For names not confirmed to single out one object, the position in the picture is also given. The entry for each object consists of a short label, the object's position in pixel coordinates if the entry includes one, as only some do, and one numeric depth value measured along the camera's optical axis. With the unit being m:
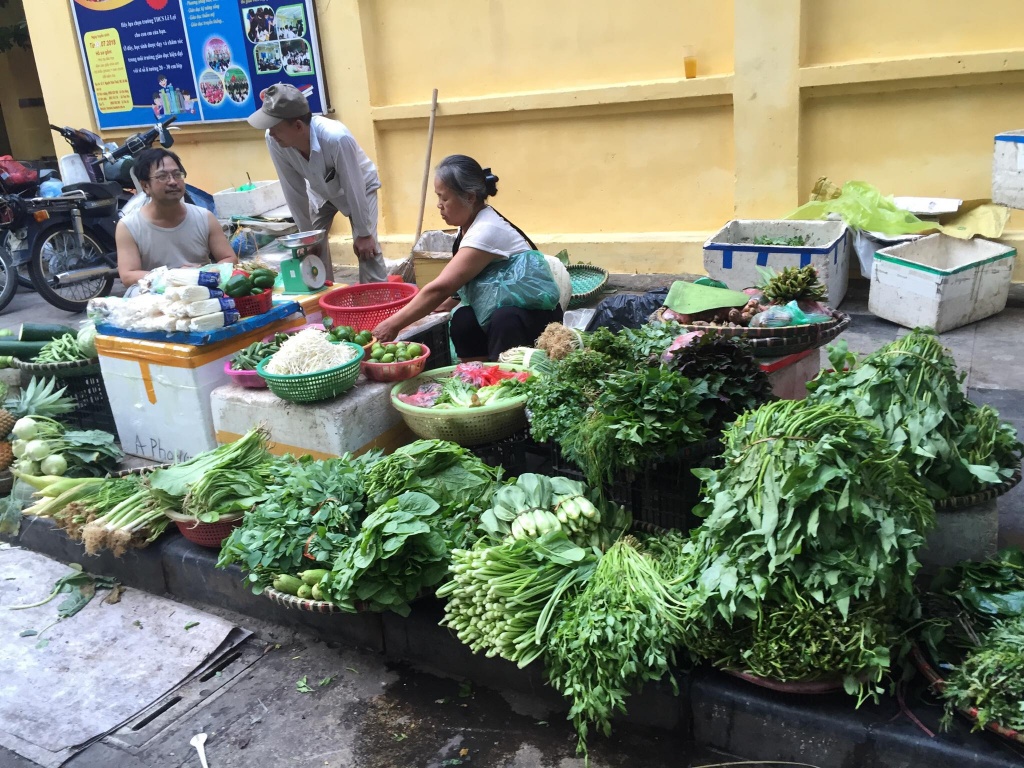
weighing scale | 4.94
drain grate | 2.93
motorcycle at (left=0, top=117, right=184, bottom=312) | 8.20
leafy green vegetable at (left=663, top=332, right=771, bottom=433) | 3.05
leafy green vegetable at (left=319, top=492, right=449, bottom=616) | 2.87
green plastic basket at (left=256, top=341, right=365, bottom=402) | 3.79
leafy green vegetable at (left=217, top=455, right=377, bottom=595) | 3.13
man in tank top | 5.12
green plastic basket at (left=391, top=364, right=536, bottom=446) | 3.59
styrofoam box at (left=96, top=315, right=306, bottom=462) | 4.27
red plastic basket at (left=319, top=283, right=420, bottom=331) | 4.79
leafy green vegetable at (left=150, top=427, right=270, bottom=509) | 3.63
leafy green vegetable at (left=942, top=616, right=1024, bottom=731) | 2.12
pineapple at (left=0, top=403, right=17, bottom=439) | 4.52
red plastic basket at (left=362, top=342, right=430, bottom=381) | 4.06
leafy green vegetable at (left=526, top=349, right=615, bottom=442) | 3.25
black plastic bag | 4.71
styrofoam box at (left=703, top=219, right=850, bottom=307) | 5.75
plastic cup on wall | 6.72
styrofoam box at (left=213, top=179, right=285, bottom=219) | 8.72
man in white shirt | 5.66
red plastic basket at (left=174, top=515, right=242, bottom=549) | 3.56
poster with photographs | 8.38
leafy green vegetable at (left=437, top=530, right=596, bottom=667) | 2.62
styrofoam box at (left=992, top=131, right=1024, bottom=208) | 5.13
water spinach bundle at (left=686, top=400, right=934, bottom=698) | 2.25
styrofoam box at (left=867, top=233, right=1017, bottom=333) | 5.50
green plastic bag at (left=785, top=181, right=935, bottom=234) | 6.05
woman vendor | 4.37
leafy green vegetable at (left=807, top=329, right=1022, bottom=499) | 2.68
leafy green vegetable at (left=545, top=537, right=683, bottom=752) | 2.40
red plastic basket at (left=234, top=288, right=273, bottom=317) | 4.52
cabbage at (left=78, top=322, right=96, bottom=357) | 4.90
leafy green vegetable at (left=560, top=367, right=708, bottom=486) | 2.88
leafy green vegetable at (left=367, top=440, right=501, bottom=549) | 3.12
